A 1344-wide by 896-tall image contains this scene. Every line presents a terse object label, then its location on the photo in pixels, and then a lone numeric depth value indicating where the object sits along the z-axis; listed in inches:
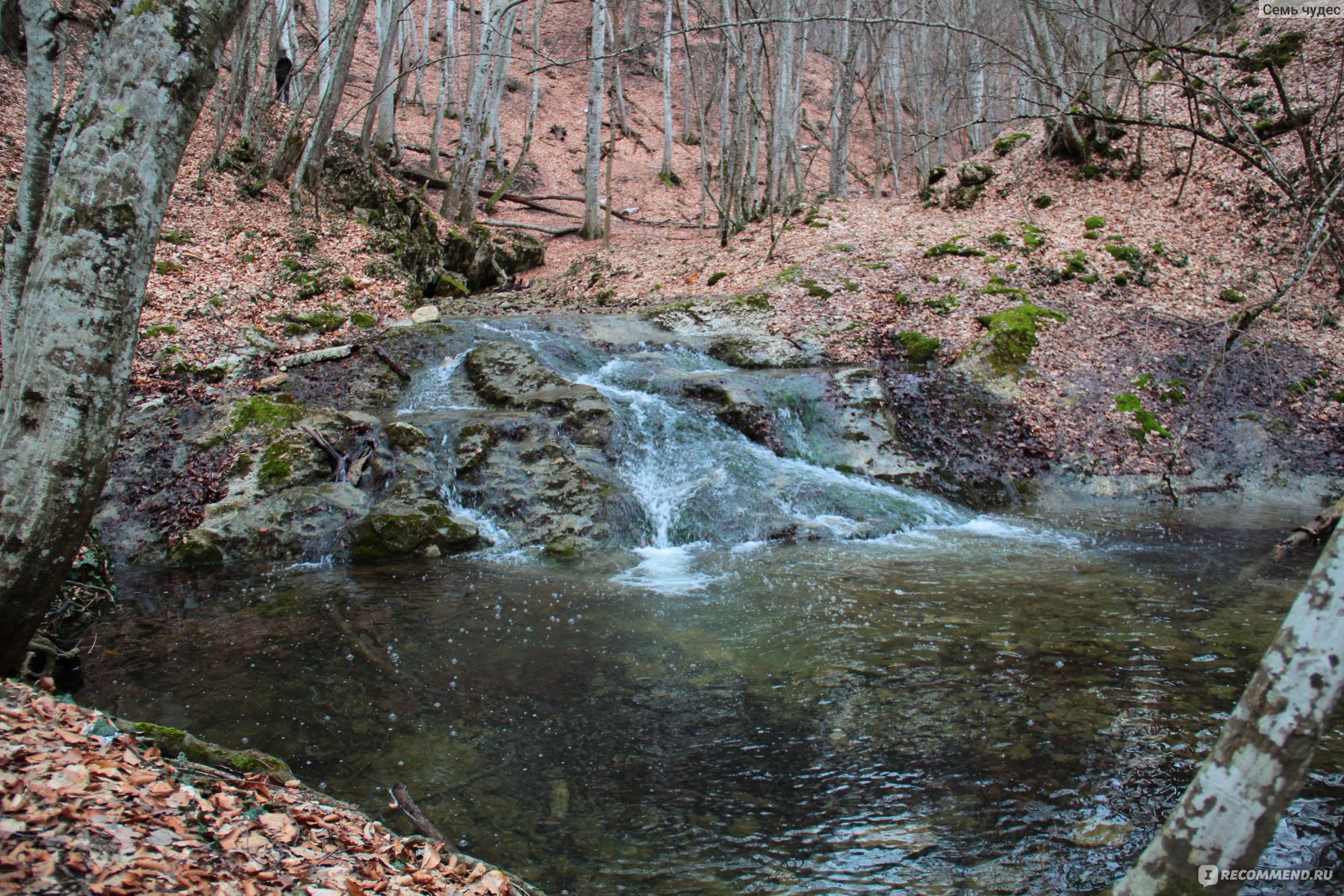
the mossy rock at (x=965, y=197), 633.0
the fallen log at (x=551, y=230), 766.4
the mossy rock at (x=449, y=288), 604.1
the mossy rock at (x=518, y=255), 694.5
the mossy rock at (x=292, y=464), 313.4
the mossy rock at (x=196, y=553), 281.4
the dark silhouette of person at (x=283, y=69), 801.6
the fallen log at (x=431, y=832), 104.0
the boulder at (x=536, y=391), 377.1
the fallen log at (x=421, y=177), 751.7
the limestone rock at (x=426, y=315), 484.1
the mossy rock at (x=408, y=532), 293.0
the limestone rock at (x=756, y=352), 466.3
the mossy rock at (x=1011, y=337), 433.7
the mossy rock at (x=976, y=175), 639.1
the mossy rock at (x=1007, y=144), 660.1
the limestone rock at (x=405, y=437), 339.3
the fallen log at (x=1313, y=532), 264.2
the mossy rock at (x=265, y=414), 329.4
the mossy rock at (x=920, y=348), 450.0
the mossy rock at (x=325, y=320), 442.6
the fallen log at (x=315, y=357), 394.9
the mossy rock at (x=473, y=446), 338.9
